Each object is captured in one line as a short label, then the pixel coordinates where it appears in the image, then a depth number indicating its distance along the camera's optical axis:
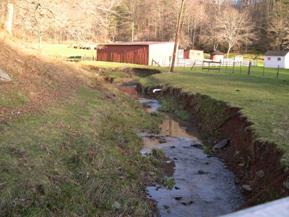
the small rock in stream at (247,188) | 7.55
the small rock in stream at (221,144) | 10.93
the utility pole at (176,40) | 32.21
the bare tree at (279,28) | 63.94
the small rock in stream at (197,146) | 11.25
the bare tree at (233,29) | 65.86
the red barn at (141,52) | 43.65
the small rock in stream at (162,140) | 11.66
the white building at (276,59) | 49.60
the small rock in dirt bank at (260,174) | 7.72
